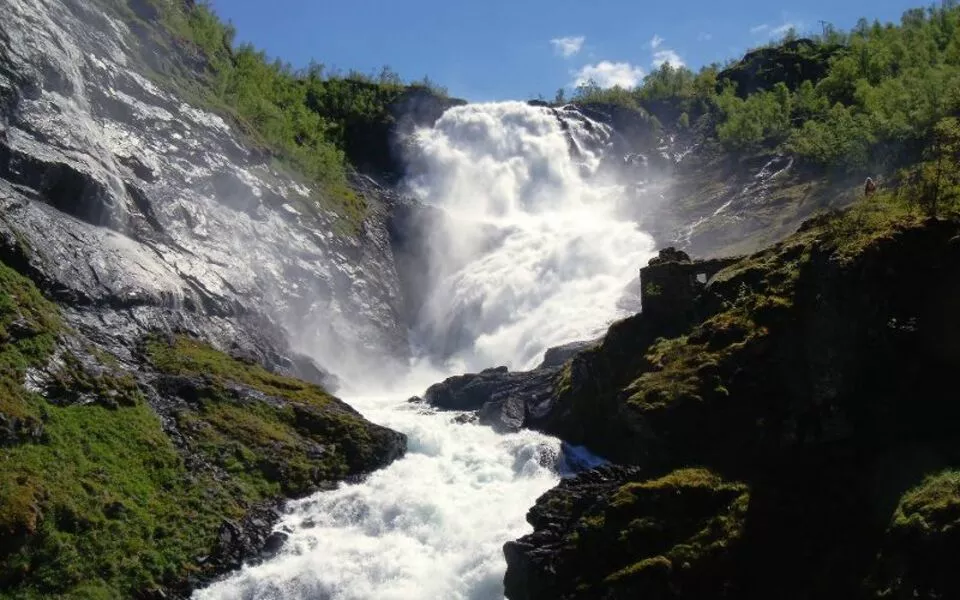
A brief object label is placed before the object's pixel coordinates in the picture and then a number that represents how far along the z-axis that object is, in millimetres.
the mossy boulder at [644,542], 15992
